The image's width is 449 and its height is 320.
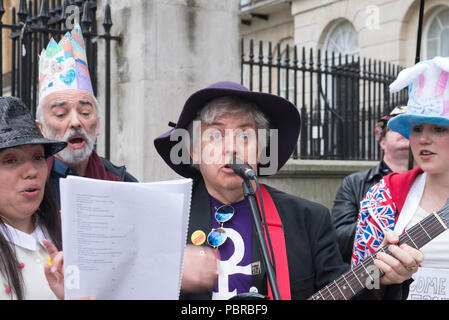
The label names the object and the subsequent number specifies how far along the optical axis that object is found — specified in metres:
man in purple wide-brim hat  2.46
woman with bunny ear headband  2.78
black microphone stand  1.90
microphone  2.09
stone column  5.31
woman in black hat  2.07
